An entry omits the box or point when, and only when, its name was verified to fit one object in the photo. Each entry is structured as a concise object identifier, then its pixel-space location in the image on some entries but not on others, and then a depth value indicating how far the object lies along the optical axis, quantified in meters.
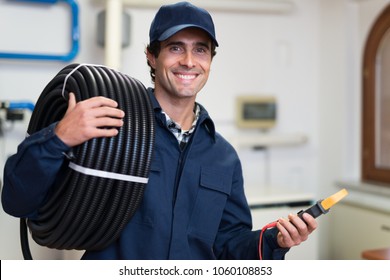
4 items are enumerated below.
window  3.26
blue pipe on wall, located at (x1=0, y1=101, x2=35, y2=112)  2.44
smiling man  1.08
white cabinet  3.04
